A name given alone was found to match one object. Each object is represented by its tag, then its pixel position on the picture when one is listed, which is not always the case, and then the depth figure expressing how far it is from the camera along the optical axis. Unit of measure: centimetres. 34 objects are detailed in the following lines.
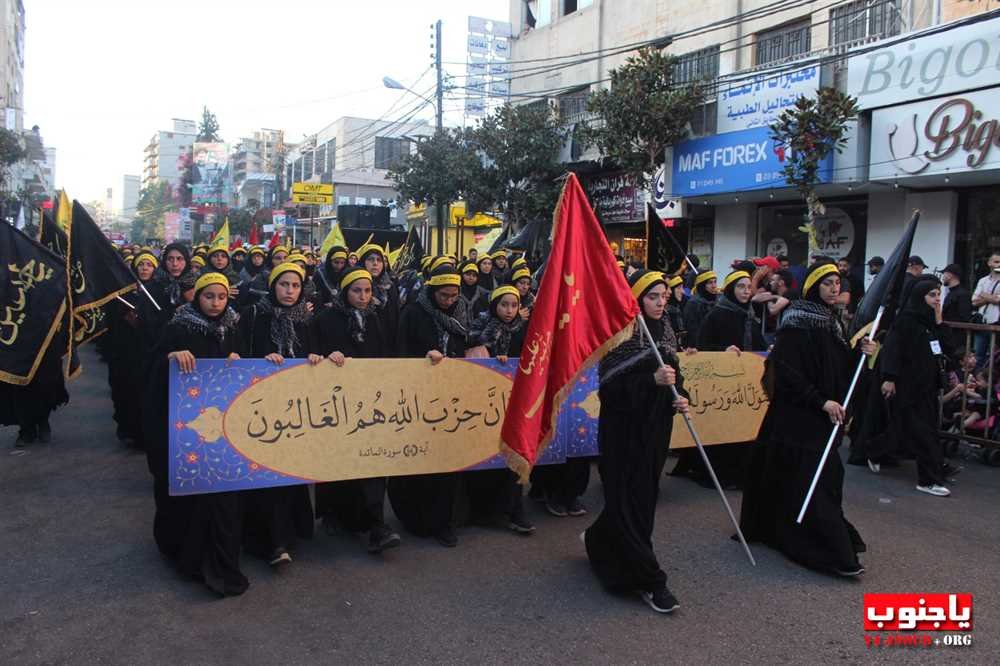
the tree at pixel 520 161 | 1855
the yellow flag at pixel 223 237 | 1082
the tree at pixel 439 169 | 1933
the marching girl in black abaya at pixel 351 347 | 474
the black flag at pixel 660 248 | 651
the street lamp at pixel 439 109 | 2103
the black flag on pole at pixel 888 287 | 497
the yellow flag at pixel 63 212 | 795
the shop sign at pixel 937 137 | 1037
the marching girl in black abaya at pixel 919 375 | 614
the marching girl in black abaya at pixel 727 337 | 626
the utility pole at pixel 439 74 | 2375
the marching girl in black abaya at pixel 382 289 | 565
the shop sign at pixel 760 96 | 1308
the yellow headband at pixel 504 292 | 536
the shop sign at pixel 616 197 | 1781
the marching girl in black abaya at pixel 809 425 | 440
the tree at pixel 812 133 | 1180
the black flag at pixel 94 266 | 557
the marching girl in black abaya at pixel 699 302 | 720
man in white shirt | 925
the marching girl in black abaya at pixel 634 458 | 393
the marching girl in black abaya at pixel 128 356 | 718
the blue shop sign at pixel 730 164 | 1322
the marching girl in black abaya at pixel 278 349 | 446
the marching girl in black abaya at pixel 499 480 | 514
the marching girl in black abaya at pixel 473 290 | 913
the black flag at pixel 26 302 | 624
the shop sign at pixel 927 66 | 1048
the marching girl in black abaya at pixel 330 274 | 762
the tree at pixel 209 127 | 10325
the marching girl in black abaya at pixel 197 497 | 408
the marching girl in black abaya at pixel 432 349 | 493
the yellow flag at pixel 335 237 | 1088
